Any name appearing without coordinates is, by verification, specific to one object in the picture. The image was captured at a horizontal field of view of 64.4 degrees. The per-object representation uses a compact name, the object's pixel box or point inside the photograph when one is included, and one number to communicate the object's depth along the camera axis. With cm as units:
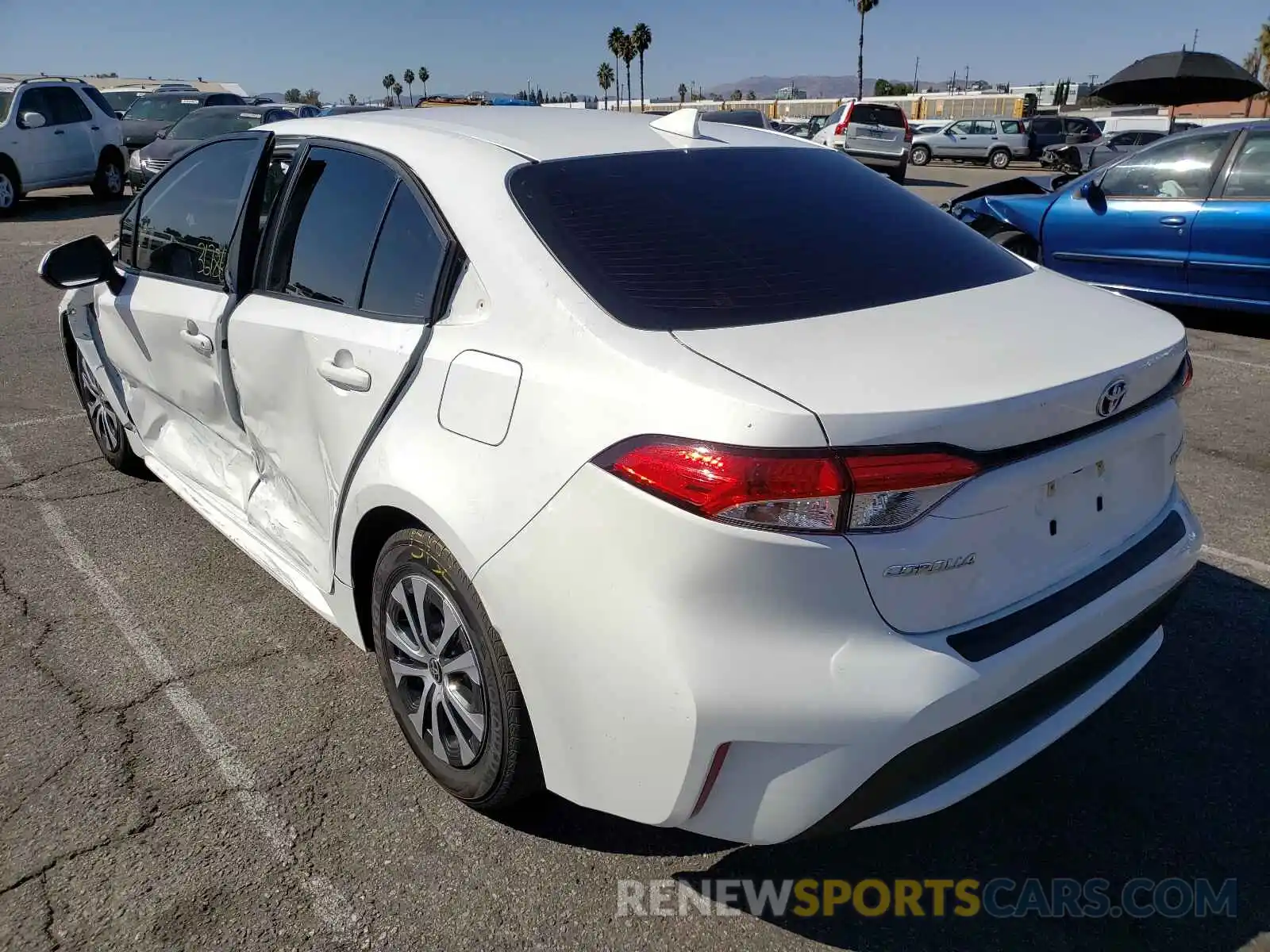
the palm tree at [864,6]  6600
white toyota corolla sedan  183
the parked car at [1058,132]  3159
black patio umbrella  1529
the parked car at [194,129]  1484
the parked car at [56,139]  1544
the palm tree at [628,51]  9100
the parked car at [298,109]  1575
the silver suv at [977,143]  3077
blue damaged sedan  704
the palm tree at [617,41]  9169
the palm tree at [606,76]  10200
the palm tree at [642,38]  8956
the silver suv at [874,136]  2183
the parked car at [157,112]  1917
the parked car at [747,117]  1950
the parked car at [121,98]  2525
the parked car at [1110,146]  2208
